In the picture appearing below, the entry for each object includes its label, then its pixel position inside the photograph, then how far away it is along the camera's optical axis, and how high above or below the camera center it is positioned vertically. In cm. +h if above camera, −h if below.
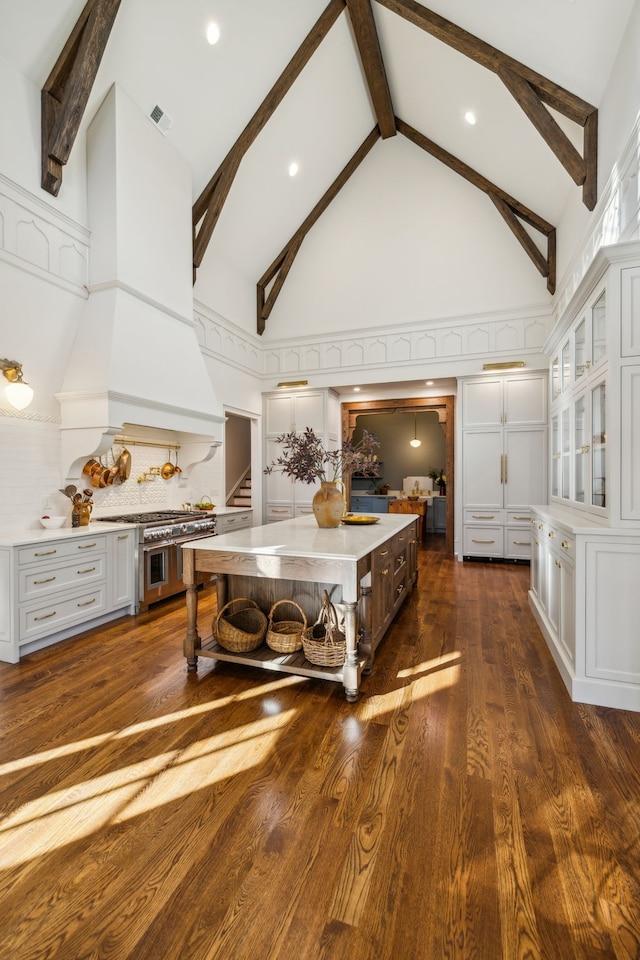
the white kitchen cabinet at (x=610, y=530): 224 -27
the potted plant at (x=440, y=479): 1049 -1
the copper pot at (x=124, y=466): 457 +13
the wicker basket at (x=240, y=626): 267 -95
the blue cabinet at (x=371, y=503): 1002 -57
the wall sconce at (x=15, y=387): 336 +71
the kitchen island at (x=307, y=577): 235 -57
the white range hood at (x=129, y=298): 376 +174
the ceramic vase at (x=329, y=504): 331 -19
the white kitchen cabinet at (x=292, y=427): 732 +87
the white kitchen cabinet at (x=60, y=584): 288 -79
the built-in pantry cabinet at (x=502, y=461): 624 +26
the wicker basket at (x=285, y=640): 262 -97
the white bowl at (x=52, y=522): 355 -36
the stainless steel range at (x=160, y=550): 395 -67
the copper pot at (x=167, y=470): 528 +10
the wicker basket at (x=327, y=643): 245 -94
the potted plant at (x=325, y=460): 313 +11
